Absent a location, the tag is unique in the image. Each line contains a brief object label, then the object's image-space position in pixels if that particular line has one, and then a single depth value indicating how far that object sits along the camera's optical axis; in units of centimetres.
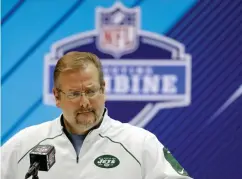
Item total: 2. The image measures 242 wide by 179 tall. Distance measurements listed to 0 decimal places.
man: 459
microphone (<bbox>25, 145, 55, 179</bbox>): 430
